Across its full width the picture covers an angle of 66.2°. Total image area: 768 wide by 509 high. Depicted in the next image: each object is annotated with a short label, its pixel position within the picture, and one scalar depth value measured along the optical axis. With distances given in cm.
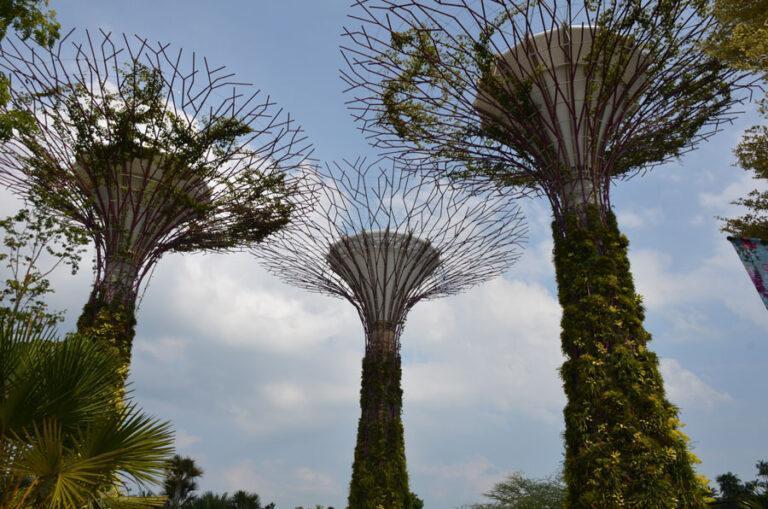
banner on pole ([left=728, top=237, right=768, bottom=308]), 1119
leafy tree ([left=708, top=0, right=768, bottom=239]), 679
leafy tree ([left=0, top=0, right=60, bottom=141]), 721
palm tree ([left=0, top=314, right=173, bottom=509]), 448
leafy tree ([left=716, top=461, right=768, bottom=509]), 2172
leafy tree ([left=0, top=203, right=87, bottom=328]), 1002
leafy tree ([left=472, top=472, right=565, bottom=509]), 2435
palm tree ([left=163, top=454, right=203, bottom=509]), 1806
